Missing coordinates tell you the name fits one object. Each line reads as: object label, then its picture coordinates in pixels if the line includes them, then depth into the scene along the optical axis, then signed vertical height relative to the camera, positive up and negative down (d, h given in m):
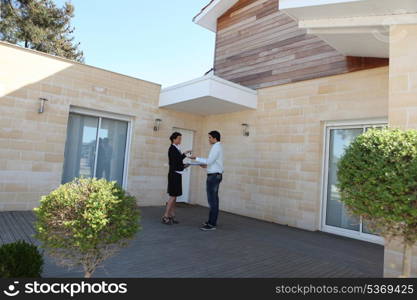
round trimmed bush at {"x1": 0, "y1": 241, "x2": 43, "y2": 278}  1.87 -0.75
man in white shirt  5.02 -0.16
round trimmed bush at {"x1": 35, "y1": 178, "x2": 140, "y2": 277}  1.92 -0.46
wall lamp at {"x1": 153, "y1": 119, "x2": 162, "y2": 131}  7.23 +0.99
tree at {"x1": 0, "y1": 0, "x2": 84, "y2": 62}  15.28 +7.51
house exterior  5.02 +1.10
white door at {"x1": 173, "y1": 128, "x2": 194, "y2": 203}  8.03 -0.12
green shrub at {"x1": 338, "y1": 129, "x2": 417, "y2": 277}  1.98 -0.02
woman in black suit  5.26 -0.26
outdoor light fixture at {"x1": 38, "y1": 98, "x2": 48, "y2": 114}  5.55 +0.94
